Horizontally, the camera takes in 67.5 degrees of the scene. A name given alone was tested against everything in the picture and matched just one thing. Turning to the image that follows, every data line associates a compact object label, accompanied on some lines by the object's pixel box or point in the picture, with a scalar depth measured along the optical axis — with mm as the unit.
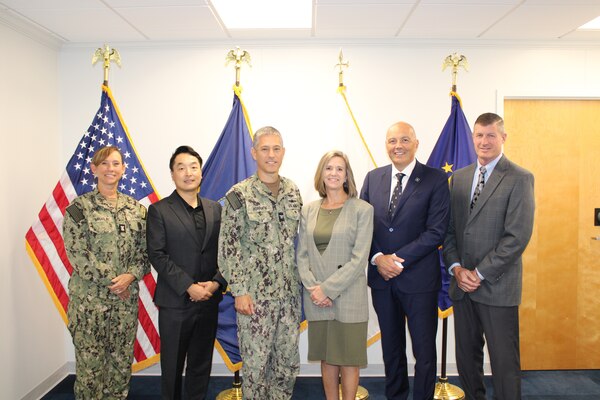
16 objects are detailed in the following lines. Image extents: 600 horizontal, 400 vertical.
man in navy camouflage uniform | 2484
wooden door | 3844
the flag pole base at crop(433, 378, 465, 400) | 3326
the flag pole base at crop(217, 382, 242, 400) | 3270
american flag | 3043
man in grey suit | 2510
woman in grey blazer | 2510
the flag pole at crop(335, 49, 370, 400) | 3311
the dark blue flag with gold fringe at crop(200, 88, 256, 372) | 3254
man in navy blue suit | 2639
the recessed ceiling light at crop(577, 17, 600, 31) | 3404
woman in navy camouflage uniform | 2627
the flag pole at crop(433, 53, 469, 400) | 3346
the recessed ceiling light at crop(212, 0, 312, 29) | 3178
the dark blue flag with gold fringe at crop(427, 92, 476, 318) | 3361
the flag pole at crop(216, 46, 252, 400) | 3285
